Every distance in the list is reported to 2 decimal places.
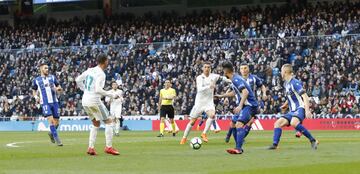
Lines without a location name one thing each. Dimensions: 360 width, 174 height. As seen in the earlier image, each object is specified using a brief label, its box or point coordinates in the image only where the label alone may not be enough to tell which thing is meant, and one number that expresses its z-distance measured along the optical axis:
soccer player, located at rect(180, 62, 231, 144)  23.84
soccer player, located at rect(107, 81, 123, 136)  34.06
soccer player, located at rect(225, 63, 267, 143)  21.92
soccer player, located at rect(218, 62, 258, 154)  17.48
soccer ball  19.80
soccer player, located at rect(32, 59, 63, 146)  23.56
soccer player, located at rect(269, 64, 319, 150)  18.70
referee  33.28
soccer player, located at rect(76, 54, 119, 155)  17.53
